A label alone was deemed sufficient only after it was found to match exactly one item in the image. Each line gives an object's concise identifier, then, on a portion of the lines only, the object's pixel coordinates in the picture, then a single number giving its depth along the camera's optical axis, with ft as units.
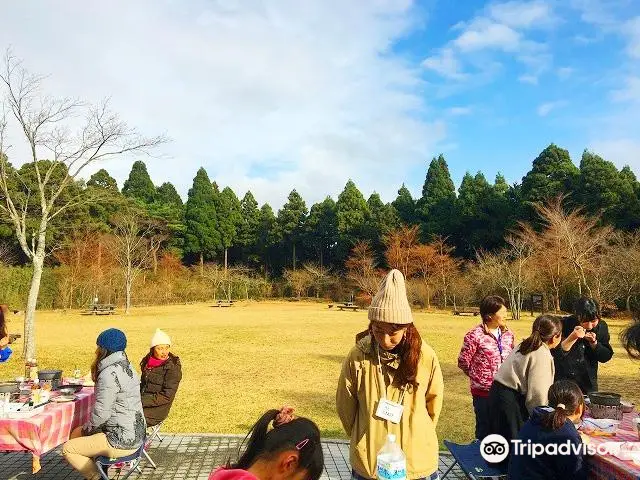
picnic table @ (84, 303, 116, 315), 86.96
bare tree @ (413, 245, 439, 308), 105.70
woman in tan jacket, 7.84
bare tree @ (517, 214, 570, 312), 82.50
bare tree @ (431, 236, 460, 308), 104.53
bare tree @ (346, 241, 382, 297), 114.93
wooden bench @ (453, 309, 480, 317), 86.67
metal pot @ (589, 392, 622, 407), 11.19
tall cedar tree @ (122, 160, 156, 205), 153.07
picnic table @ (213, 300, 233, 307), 114.11
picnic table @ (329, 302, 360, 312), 102.36
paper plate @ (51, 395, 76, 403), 13.65
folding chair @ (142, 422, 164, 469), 14.48
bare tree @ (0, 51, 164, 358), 34.42
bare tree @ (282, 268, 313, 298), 134.62
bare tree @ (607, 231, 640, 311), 72.38
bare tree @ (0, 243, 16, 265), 103.24
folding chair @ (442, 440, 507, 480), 10.66
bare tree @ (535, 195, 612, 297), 72.13
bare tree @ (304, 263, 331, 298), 134.21
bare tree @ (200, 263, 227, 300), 130.31
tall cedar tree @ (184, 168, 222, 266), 142.61
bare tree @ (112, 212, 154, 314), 93.08
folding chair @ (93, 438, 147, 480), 11.73
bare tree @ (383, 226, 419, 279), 111.86
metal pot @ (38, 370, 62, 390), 15.30
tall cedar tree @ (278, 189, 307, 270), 147.84
